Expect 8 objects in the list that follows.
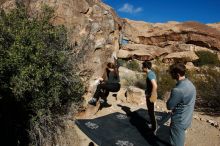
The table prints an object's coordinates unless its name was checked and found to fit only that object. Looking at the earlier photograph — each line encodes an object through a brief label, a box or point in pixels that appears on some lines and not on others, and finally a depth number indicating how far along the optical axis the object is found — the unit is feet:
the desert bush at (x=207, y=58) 48.55
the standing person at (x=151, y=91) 11.56
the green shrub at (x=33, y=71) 11.13
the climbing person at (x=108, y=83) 15.27
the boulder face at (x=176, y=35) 56.70
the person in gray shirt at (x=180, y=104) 8.45
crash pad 12.10
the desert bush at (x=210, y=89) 19.36
